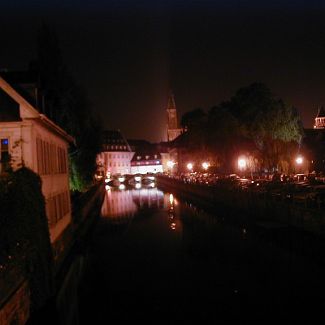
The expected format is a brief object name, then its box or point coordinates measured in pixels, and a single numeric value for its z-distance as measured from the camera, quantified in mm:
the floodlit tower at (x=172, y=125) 166875
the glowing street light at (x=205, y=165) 66400
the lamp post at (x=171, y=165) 117712
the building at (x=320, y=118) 114656
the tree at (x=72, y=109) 35656
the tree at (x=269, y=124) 50000
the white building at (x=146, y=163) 148250
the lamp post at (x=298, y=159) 49688
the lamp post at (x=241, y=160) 51047
